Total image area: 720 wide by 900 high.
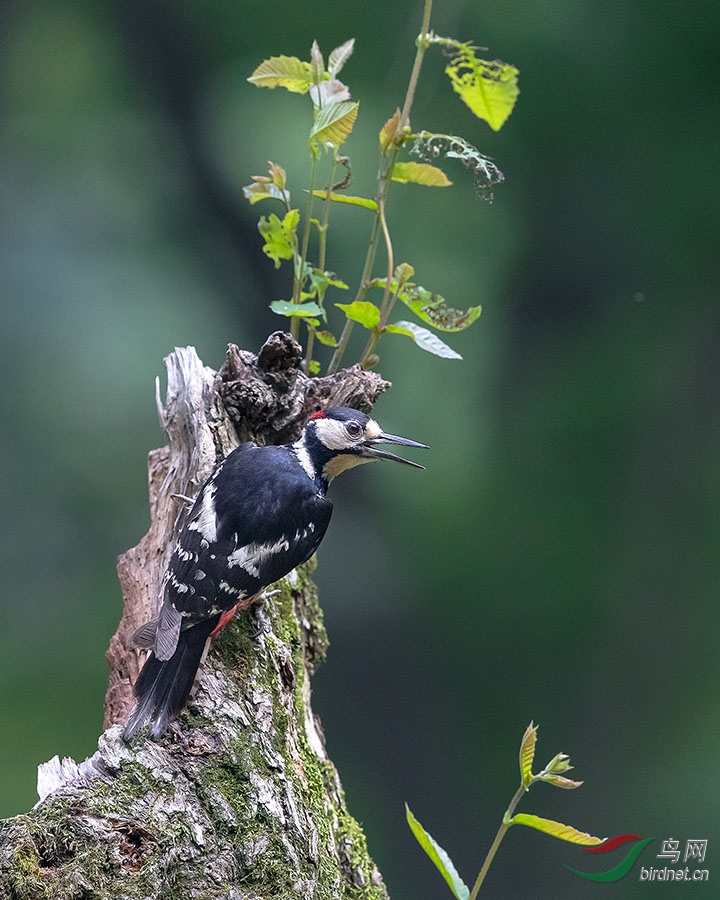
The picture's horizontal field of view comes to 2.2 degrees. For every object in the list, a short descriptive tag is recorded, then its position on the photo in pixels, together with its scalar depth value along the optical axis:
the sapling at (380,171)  8.55
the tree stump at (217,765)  8.40
